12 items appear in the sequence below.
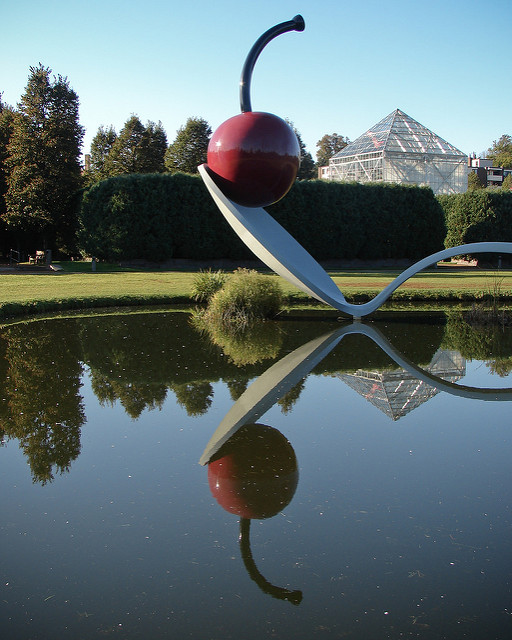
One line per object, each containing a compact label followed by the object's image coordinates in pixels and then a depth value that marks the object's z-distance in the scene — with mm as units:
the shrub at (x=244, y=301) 11258
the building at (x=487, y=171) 73438
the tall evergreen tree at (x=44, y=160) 26078
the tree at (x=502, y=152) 75438
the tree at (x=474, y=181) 56828
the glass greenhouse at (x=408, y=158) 40844
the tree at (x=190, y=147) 37991
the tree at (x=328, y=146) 74312
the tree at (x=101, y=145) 40531
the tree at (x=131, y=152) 35125
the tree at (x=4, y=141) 27562
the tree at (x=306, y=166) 48125
